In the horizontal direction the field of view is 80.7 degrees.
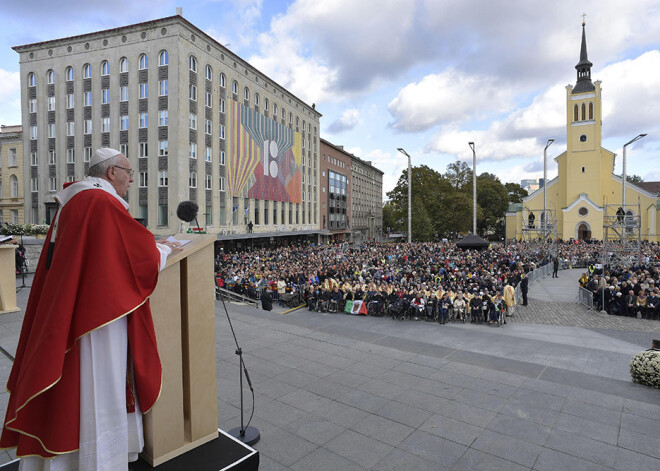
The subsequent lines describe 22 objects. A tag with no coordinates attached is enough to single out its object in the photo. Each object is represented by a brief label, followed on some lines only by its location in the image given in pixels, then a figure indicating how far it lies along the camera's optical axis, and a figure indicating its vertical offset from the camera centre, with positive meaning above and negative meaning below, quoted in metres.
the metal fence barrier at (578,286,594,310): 17.17 -3.39
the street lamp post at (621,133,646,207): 32.89 +6.96
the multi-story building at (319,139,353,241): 67.44 +6.33
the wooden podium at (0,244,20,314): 10.82 -1.50
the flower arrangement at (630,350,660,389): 7.25 -2.76
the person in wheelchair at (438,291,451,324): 14.39 -3.11
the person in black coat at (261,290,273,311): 14.87 -2.96
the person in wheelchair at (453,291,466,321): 14.81 -3.13
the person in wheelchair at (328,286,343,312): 16.73 -3.18
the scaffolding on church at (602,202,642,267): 22.62 -1.58
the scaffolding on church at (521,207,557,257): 35.97 -1.33
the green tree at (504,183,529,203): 86.01 +7.71
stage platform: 2.90 -1.80
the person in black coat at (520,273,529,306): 18.34 -2.95
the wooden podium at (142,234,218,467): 2.92 -1.03
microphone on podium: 3.38 +0.15
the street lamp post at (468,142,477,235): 39.69 +7.15
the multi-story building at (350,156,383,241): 84.88 +6.17
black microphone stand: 4.84 -2.65
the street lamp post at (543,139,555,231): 39.52 +6.47
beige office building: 34.78 +10.62
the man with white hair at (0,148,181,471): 2.06 -0.63
